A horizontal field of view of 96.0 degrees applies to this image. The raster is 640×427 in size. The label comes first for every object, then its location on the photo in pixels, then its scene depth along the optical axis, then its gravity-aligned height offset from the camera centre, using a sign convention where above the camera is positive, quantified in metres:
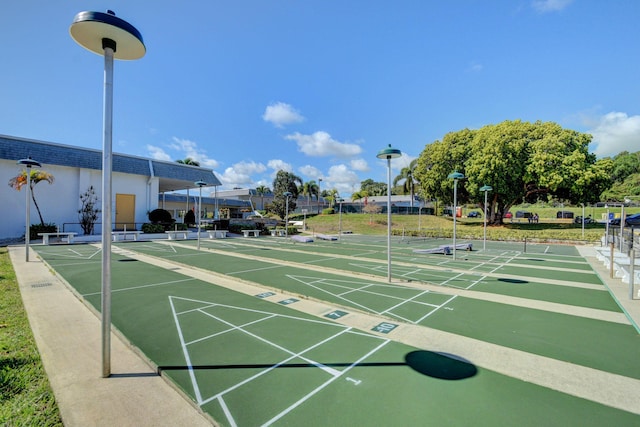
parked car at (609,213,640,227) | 21.96 -0.07
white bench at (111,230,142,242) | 22.34 -1.84
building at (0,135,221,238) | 22.00 +2.74
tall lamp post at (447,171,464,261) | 13.48 +1.92
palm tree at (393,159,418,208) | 51.43 +7.24
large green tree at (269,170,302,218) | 48.88 +4.34
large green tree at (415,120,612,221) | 29.44 +5.57
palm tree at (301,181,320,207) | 66.69 +5.97
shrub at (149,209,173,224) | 29.31 -0.39
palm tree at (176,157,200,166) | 55.27 +9.93
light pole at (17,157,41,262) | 11.87 +1.37
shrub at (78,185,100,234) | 25.34 +0.03
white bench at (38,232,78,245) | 19.41 -1.88
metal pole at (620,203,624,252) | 13.43 -0.30
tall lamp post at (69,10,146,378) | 3.52 +1.89
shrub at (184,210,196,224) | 36.56 -0.71
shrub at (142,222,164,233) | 27.06 -1.50
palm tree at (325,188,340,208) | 66.77 +5.04
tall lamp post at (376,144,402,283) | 8.73 +1.86
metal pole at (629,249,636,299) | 7.79 -1.66
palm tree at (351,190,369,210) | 68.72 +4.49
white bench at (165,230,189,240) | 24.88 -1.94
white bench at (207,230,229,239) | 27.33 -2.08
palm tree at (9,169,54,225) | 21.19 +2.35
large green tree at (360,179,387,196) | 82.04 +9.58
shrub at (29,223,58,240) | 21.79 -1.40
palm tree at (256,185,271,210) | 66.66 +5.75
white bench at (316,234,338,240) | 25.12 -1.99
